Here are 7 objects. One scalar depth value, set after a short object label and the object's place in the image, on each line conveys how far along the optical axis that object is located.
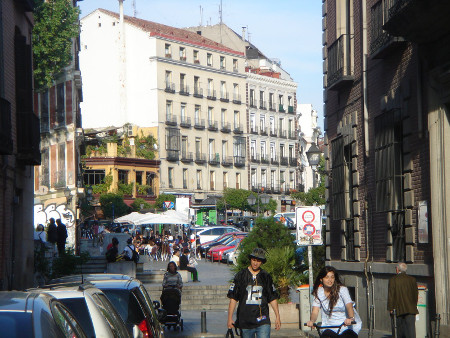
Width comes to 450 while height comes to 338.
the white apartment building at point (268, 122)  108.94
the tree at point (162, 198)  90.26
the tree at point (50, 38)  41.56
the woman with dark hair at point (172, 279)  24.59
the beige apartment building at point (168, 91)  96.62
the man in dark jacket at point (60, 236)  36.84
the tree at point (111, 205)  84.56
